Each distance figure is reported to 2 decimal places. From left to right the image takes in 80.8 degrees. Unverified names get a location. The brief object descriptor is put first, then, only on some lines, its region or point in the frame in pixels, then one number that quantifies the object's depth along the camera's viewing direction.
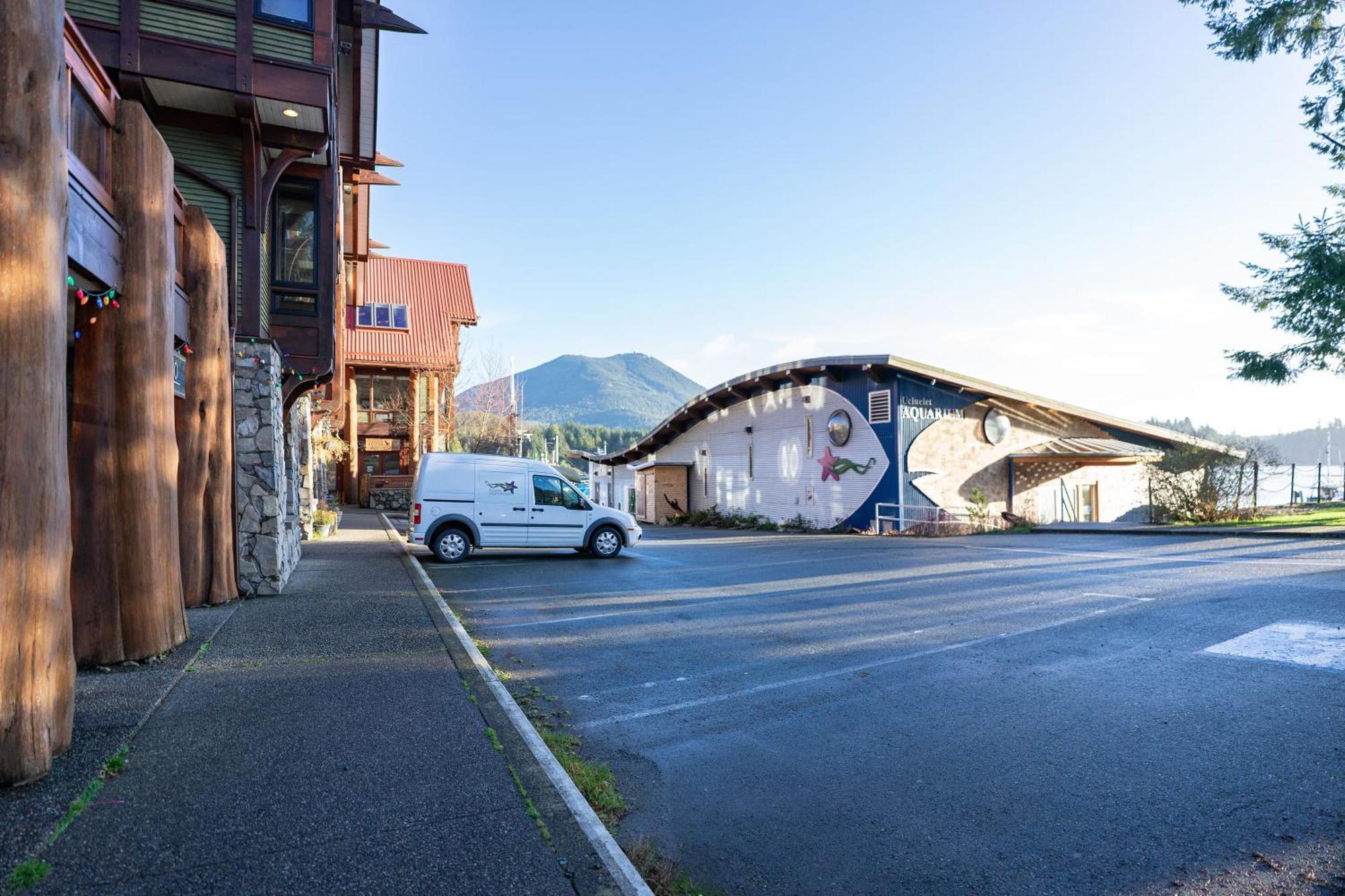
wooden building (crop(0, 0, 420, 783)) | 3.69
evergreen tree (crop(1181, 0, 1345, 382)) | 15.84
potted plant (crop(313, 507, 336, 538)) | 18.66
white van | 14.47
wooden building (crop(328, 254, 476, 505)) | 32.16
